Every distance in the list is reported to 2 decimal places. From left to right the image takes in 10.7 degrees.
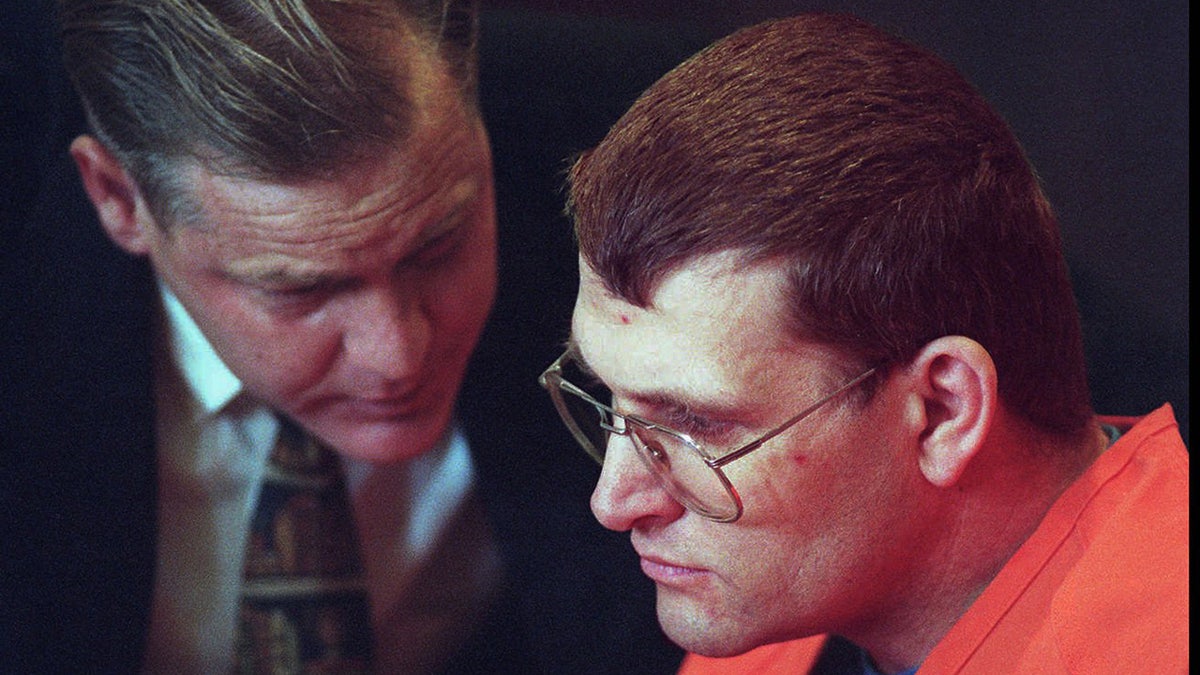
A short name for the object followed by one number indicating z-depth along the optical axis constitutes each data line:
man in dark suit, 2.59
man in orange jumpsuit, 2.45
